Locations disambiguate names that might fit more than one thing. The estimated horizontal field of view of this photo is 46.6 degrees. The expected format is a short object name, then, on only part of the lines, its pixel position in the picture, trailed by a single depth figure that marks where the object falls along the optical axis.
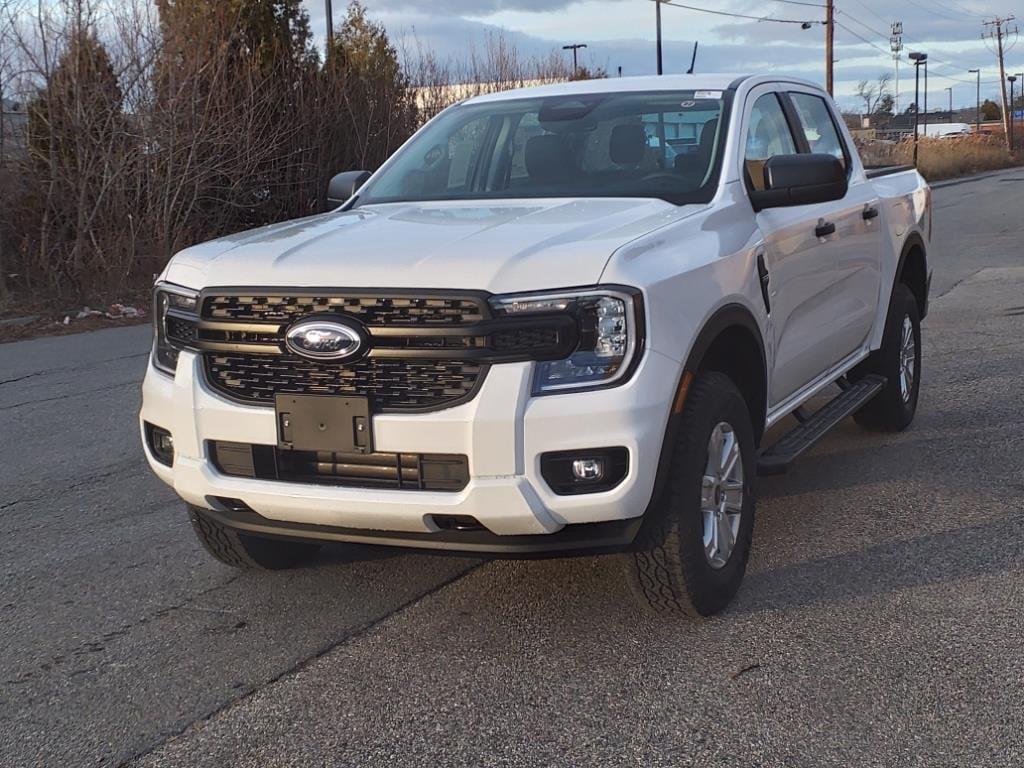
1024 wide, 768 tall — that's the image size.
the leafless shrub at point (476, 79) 19.62
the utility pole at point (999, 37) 87.44
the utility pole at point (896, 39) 80.31
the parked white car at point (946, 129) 107.65
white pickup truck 3.39
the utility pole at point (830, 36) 44.62
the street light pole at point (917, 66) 52.75
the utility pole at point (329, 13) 25.70
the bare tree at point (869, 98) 69.88
